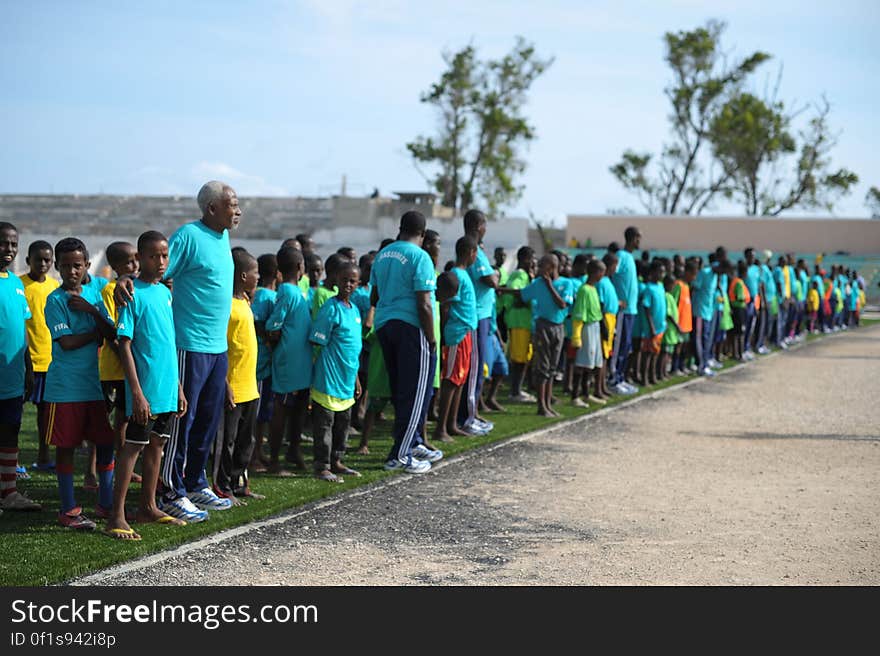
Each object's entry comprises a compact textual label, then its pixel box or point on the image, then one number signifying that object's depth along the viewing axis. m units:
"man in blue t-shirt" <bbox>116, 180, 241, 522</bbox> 6.69
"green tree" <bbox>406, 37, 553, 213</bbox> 52.16
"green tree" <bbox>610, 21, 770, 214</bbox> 57.09
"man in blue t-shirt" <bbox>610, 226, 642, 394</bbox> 13.88
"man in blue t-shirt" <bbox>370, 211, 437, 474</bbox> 8.66
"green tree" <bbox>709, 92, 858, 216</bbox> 57.72
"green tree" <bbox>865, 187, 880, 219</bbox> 68.19
